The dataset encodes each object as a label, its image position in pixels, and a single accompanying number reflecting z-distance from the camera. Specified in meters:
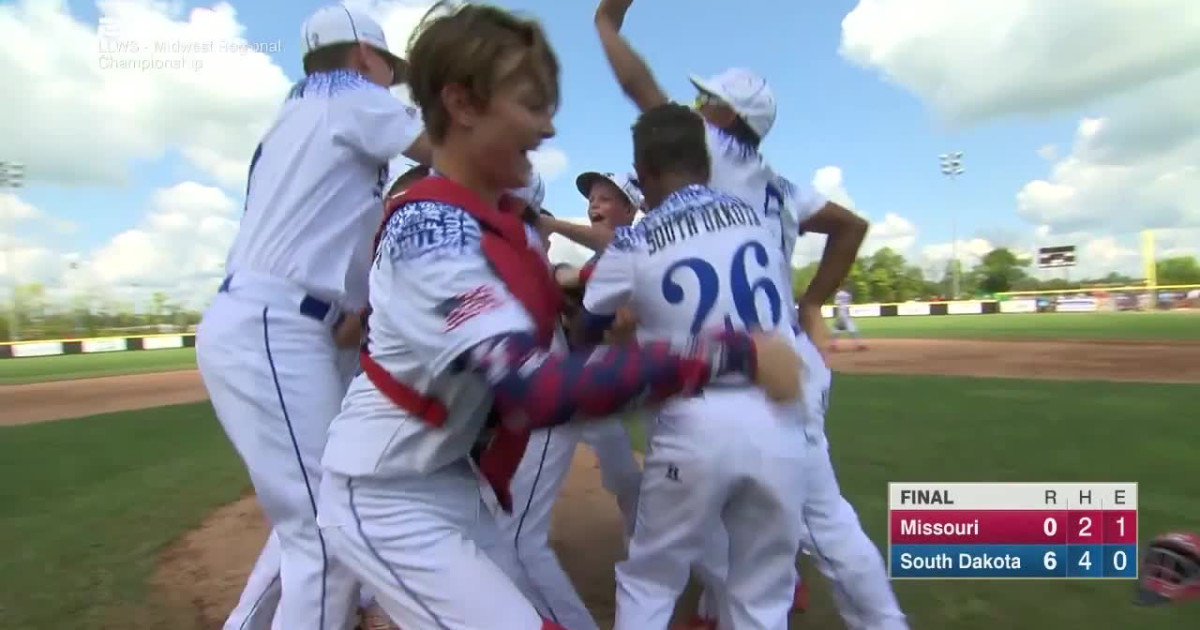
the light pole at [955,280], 57.03
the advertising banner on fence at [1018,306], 41.34
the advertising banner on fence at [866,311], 43.70
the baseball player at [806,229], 2.77
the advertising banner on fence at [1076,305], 39.91
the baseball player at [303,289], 2.28
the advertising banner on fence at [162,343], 38.88
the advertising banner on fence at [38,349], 34.84
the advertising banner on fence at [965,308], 42.09
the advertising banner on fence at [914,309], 42.52
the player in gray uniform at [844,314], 19.69
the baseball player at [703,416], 2.28
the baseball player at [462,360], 1.29
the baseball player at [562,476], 2.61
